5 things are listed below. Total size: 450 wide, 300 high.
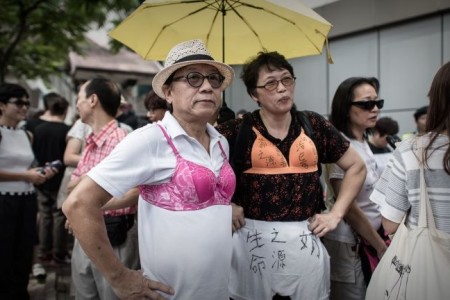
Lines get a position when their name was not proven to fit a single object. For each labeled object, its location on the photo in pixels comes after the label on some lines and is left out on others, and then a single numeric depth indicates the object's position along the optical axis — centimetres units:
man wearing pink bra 179
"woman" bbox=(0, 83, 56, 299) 393
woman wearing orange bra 231
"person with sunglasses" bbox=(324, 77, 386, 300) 284
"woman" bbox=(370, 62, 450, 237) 184
